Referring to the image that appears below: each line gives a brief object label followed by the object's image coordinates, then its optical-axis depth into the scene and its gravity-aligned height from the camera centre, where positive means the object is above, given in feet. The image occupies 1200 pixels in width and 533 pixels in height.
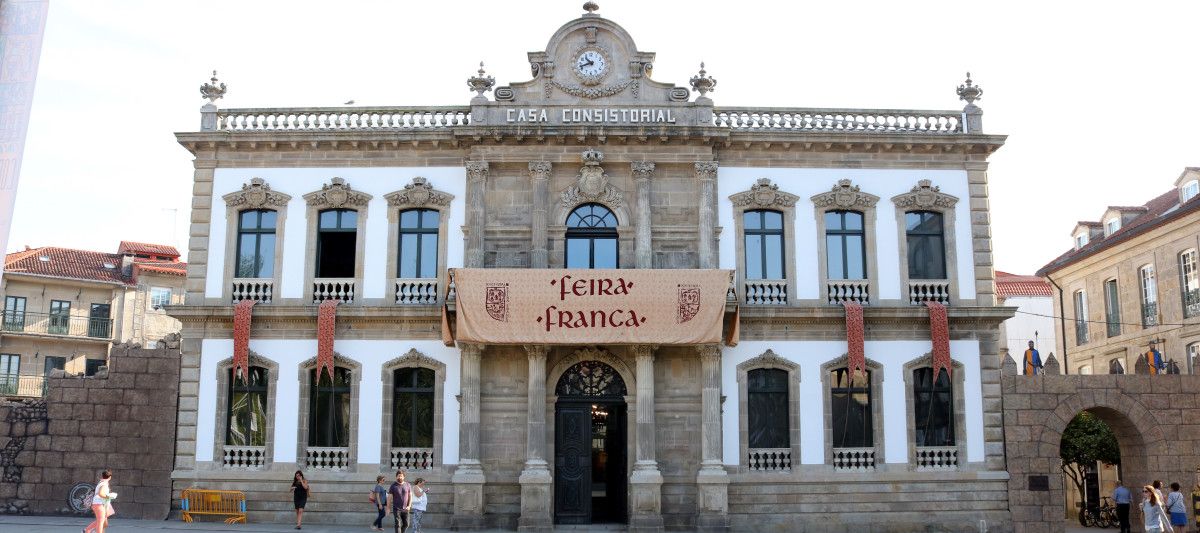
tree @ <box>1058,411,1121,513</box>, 97.09 -0.44
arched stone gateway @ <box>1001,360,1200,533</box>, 80.33 +1.59
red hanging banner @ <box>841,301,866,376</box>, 80.23 +7.89
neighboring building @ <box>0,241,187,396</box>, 142.92 +18.72
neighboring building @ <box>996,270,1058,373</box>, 163.94 +19.99
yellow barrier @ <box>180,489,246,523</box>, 77.97 -4.92
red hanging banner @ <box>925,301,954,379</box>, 80.53 +8.09
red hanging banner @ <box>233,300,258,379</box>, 79.97 +7.85
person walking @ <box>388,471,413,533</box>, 69.00 -4.13
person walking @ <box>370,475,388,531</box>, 72.84 -4.36
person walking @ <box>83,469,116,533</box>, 64.13 -4.07
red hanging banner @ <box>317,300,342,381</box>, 79.71 +7.99
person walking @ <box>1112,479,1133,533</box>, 81.30 -5.08
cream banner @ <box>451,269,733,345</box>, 77.25 +9.91
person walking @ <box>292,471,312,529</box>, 74.90 -3.91
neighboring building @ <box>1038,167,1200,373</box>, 100.27 +16.66
